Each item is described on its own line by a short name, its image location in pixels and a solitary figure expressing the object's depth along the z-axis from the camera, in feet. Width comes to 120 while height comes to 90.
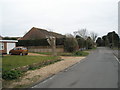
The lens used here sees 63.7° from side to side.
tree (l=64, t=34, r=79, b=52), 66.98
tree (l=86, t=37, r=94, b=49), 109.52
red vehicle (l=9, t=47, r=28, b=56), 47.54
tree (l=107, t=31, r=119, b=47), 166.29
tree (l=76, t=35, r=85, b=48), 86.30
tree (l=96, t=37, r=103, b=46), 203.16
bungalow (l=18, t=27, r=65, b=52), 92.44
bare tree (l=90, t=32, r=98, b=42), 169.17
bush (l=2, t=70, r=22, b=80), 16.93
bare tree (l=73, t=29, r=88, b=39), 129.58
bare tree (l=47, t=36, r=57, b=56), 51.07
